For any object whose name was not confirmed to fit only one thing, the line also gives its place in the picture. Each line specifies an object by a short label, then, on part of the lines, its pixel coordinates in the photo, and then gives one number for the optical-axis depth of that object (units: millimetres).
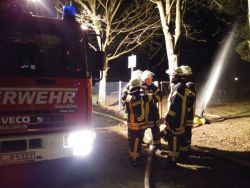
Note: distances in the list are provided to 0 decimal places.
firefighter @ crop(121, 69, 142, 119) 4402
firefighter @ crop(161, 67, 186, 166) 4113
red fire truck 3064
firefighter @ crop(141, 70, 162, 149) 4394
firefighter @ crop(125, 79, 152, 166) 4261
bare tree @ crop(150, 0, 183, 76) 8004
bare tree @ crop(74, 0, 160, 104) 12130
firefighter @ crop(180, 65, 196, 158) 4206
